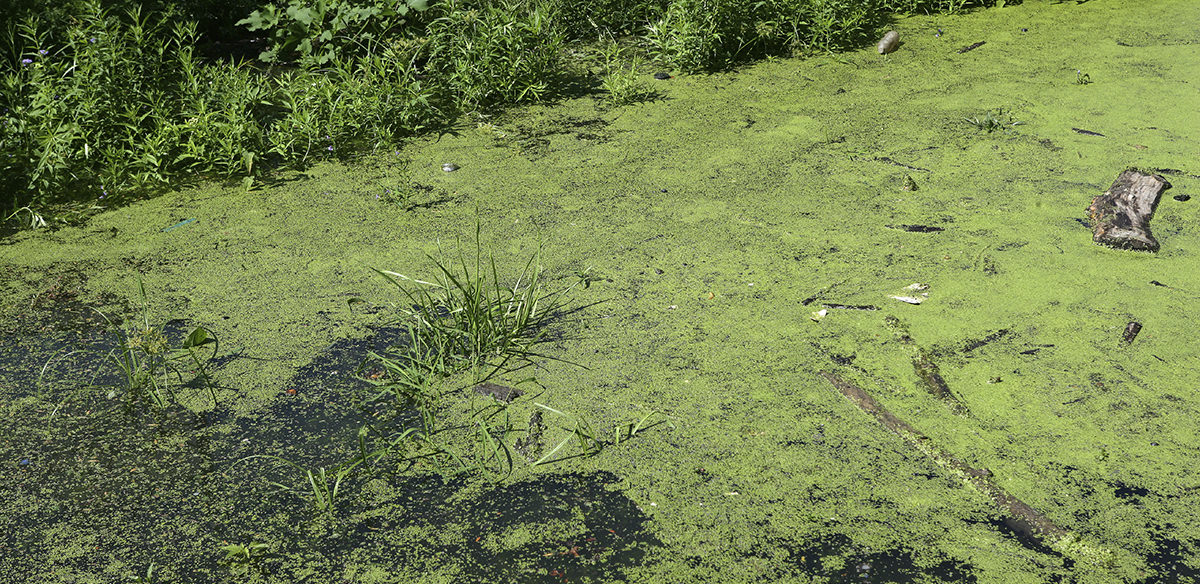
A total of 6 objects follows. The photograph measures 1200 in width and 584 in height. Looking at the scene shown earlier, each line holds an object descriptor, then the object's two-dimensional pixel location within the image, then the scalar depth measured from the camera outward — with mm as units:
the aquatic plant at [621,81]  3781
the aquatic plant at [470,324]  2359
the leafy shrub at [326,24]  3783
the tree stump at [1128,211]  2723
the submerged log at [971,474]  1838
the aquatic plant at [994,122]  3414
